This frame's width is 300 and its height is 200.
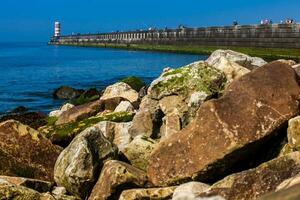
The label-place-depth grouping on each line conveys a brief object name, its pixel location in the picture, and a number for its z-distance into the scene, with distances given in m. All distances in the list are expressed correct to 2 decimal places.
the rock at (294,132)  8.79
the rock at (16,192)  9.13
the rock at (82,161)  9.86
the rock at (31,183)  9.82
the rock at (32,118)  17.41
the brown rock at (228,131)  8.95
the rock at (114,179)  9.34
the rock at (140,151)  10.49
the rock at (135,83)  22.04
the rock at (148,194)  8.97
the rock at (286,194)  5.10
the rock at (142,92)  18.42
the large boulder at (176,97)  11.30
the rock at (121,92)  19.09
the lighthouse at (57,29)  183.62
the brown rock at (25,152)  10.83
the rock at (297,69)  10.56
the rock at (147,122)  11.82
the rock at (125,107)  14.95
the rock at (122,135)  11.78
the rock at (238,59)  13.39
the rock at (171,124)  11.07
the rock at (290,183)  6.16
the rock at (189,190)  8.00
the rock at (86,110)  15.98
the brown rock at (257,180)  7.75
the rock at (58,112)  19.11
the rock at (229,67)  12.26
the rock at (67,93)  30.64
